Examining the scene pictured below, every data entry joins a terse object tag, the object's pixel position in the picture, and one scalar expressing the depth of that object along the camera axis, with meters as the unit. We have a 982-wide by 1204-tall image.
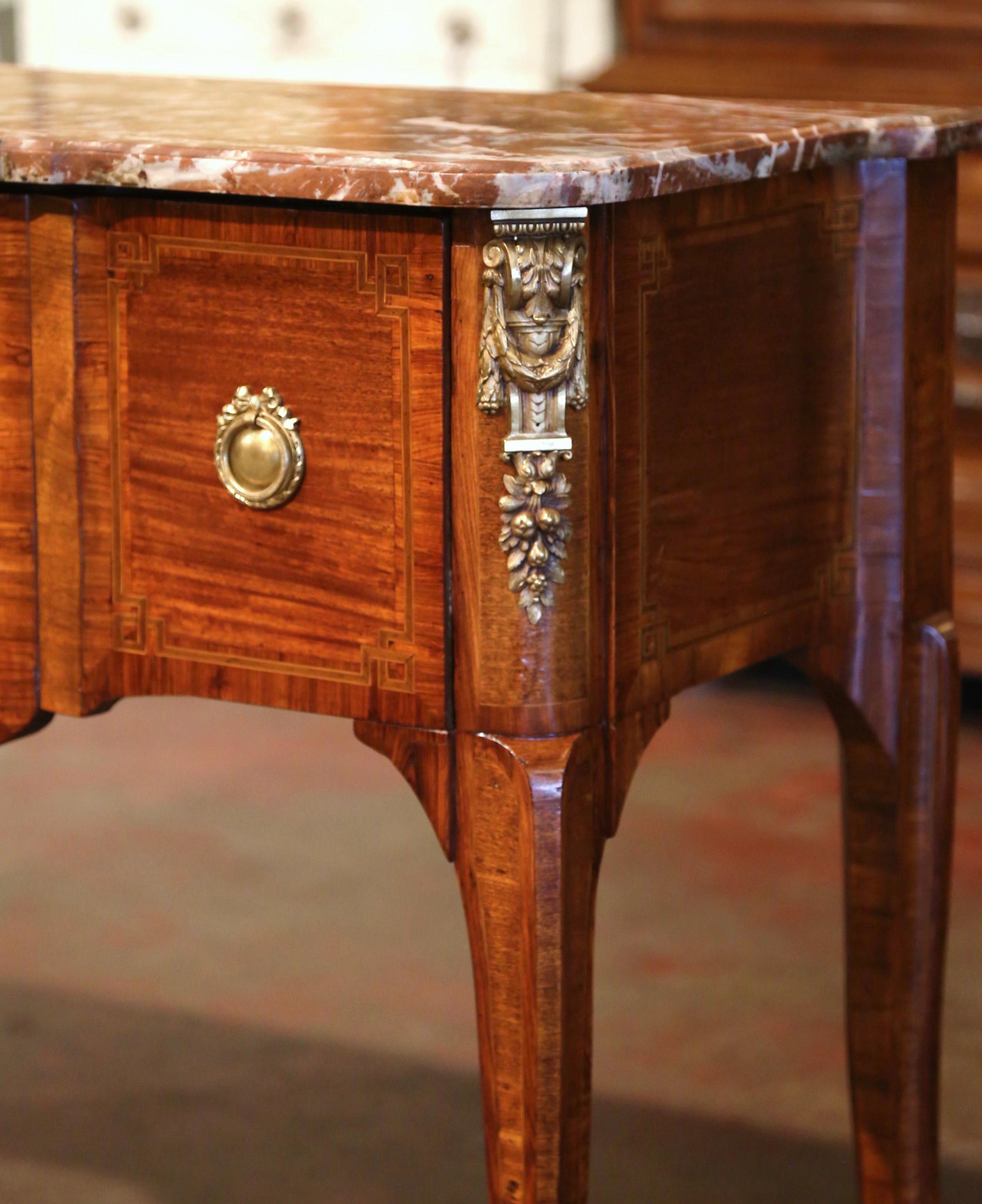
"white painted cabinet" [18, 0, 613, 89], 4.05
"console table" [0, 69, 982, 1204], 2.08
